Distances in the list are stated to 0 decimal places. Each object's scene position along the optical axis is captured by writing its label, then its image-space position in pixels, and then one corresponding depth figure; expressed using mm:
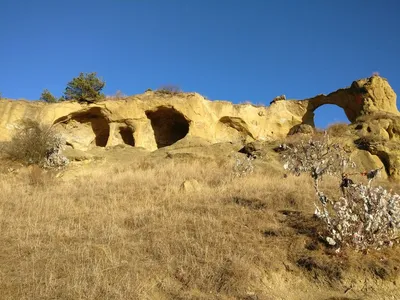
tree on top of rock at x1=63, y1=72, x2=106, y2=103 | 23734
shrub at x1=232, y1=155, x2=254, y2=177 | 12692
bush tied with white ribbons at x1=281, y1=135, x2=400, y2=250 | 4859
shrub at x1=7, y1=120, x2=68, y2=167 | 15414
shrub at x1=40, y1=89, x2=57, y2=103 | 24938
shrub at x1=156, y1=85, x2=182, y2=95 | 24339
